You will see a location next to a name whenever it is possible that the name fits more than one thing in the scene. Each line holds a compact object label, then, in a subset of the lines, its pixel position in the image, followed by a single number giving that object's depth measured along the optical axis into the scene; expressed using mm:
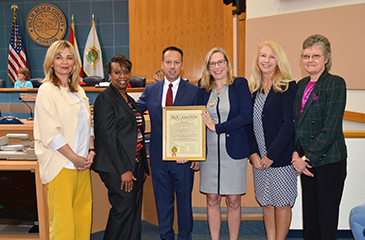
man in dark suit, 2426
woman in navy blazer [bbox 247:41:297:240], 2173
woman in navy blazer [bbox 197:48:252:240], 2260
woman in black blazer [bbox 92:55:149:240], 2148
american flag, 9664
